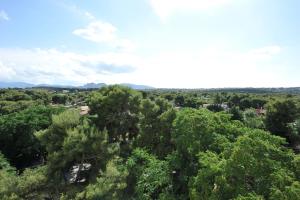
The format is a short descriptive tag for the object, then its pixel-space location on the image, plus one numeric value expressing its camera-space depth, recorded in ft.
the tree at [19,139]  57.03
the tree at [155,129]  43.07
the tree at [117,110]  49.66
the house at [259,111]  114.16
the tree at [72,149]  33.20
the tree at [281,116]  75.59
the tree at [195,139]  29.27
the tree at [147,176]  29.42
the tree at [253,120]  81.30
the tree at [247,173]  19.43
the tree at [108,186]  29.08
